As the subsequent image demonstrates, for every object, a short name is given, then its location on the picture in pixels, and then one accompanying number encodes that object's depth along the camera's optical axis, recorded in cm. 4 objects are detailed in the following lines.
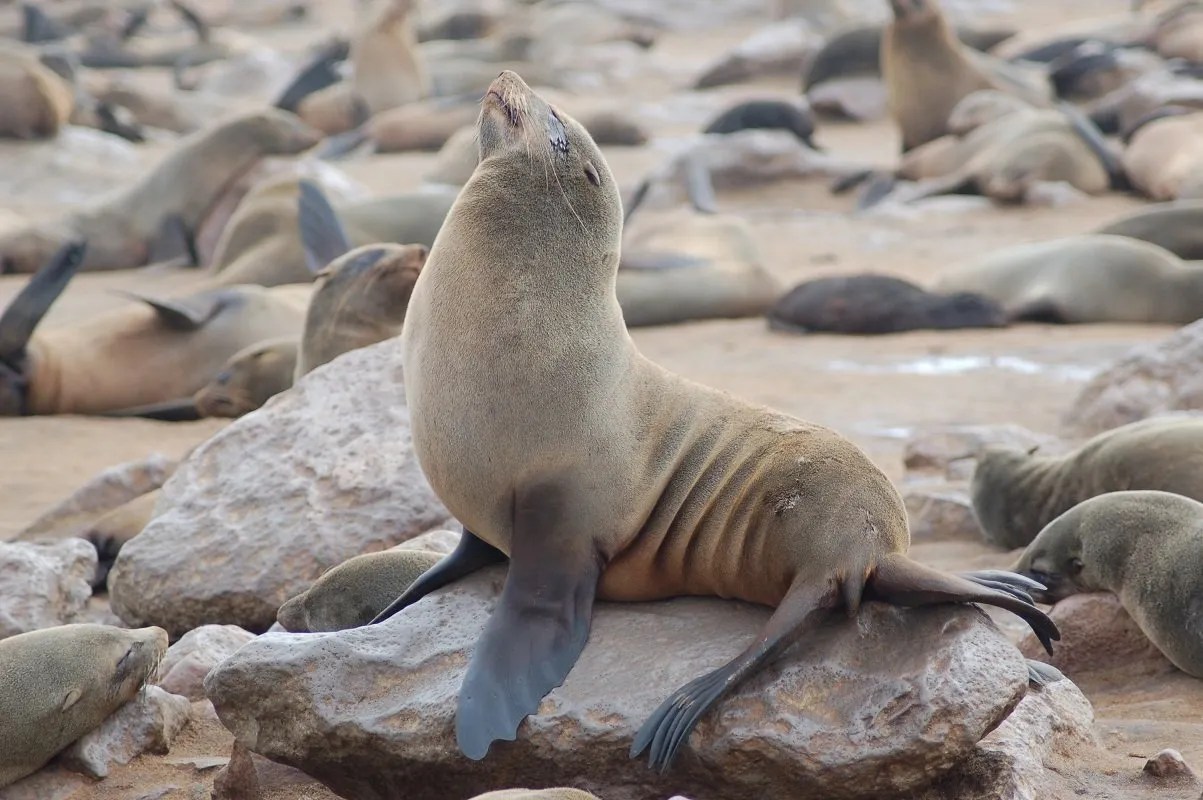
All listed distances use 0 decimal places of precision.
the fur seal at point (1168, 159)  2431
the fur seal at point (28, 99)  2889
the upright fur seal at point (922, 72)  2970
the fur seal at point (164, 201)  2272
